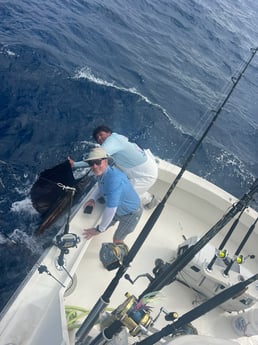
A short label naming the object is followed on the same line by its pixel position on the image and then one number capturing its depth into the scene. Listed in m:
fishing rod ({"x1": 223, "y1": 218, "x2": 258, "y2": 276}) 4.36
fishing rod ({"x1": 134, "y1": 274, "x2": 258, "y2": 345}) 2.40
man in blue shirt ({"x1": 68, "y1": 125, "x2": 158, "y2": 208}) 4.56
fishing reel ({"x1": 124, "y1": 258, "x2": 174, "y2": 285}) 4.29
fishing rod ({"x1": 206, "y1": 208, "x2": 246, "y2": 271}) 4.20
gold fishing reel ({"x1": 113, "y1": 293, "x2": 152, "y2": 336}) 2.49
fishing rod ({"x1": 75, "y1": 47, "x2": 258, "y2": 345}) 2.44
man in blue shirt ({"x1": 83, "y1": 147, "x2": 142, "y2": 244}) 3.97
